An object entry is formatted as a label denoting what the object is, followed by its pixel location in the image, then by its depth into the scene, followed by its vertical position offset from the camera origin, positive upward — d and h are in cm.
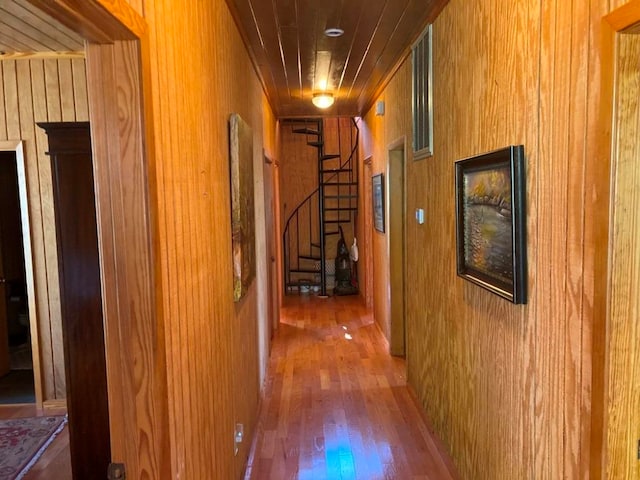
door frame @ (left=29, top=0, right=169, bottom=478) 113 -5
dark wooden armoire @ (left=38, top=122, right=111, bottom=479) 198 -27
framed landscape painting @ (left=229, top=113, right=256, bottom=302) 238 +6
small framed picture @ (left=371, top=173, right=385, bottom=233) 482 +9
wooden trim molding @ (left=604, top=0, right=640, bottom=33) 109 +44
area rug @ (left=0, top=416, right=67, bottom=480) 279 -143
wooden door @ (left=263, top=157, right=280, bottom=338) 465 -33
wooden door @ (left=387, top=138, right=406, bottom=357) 438 -39
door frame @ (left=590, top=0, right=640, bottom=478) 118 -19
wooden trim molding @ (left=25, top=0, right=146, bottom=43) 90 +41
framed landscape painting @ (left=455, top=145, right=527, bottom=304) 170 -7
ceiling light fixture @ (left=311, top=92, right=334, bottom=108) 468 +111
